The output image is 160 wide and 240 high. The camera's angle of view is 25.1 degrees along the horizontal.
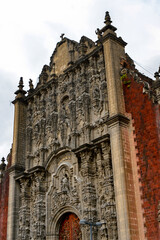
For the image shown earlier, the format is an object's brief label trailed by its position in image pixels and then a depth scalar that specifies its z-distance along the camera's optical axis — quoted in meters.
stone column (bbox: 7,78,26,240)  19.86
